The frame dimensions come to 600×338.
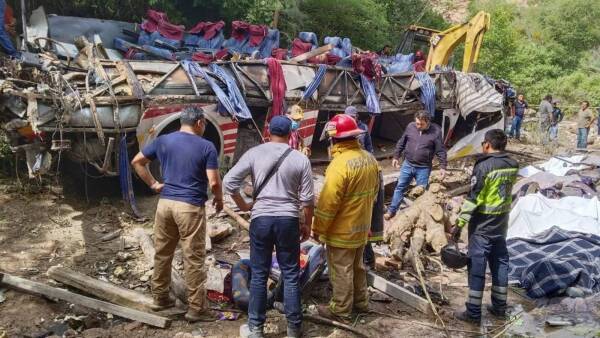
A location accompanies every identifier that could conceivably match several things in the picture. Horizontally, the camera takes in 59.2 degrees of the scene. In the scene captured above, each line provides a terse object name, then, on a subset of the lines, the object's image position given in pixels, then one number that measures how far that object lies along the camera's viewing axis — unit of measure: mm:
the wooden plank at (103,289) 4238
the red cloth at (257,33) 11609
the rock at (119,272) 5168
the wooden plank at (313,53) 9370
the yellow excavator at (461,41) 12531
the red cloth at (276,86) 8500
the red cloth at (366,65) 9859
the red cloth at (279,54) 10059
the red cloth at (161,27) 11266
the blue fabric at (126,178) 6832
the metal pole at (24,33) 8680
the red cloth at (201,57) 9618
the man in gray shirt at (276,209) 3725
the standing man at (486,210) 4426
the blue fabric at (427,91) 10820
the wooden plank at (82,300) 3979
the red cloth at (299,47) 11133
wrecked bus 6309
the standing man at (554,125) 15367
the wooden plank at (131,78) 6910
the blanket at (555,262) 5227
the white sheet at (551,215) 6777
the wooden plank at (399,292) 4594
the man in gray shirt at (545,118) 15219
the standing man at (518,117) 15712
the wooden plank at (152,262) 4391
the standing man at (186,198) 3926
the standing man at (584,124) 14422
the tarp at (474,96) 11492
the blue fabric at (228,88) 7562
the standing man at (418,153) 6863
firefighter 3973
